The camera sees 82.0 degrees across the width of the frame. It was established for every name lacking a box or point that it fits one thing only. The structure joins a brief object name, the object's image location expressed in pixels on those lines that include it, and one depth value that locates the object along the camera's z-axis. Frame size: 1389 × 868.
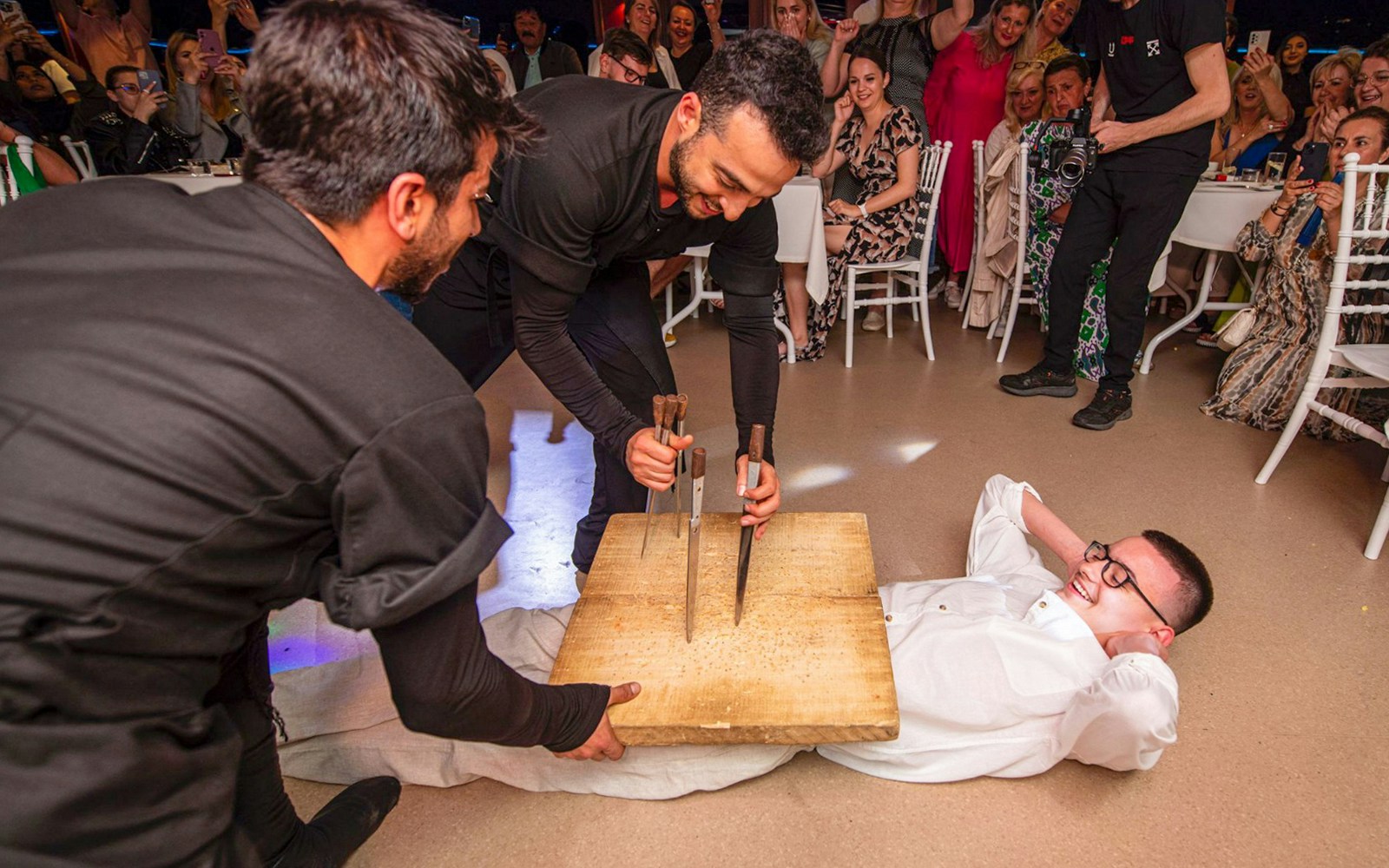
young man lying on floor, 1.24
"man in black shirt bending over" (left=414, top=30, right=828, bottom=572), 1.19
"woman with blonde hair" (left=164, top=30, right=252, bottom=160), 3.84
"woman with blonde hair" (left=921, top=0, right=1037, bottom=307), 3.66
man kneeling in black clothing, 0.58
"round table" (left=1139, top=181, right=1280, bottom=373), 2.93
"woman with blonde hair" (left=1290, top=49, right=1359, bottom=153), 3.32
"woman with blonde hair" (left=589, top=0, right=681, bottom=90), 3.96
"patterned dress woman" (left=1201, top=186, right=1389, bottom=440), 2.52
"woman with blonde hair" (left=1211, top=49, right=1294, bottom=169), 3.70
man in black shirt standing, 2.38
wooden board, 1.10
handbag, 2.85
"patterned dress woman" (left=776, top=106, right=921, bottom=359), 3.39
